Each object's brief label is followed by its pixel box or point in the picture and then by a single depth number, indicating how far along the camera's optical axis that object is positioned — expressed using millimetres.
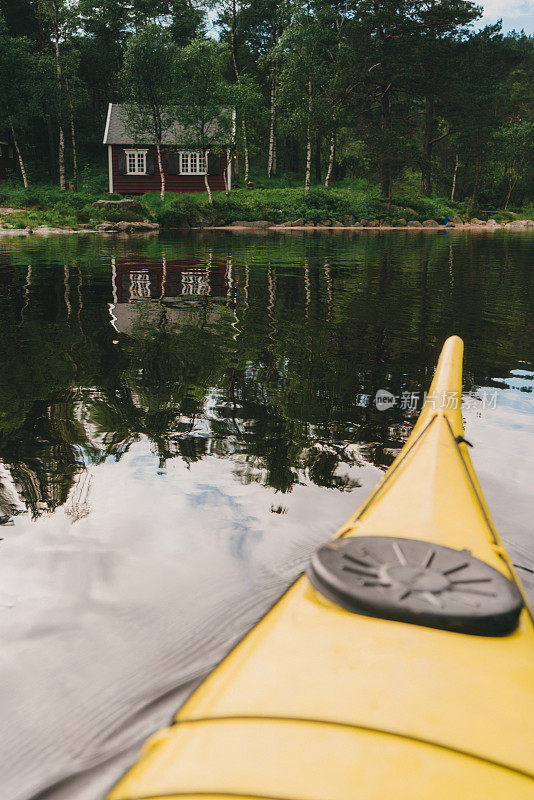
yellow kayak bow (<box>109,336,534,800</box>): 1102
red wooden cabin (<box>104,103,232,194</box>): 36906
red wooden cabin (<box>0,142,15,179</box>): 38666
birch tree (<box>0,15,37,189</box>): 32656
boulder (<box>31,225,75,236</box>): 27266
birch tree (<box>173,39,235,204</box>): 31422
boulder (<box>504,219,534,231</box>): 43444
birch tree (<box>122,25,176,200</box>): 31656
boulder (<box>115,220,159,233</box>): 28125
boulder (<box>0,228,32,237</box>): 26412
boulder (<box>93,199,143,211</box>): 31234
